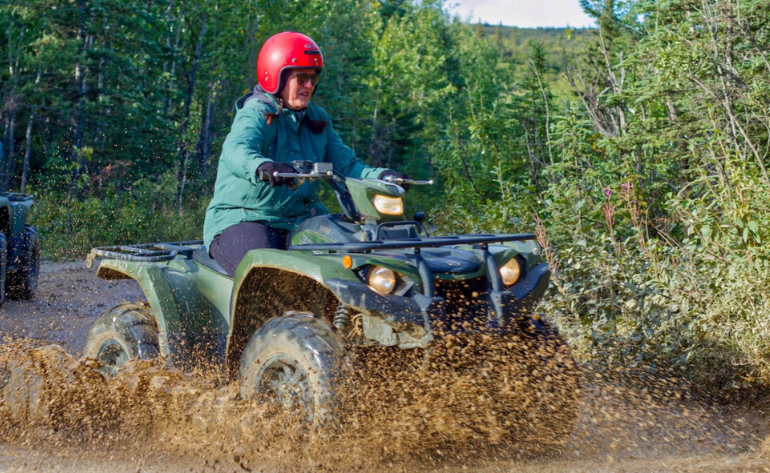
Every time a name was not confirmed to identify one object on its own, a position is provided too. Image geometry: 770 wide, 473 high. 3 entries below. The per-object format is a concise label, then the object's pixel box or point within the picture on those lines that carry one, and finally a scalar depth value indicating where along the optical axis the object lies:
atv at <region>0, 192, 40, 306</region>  17.12
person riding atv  8.17
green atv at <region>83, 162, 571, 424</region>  6.48
